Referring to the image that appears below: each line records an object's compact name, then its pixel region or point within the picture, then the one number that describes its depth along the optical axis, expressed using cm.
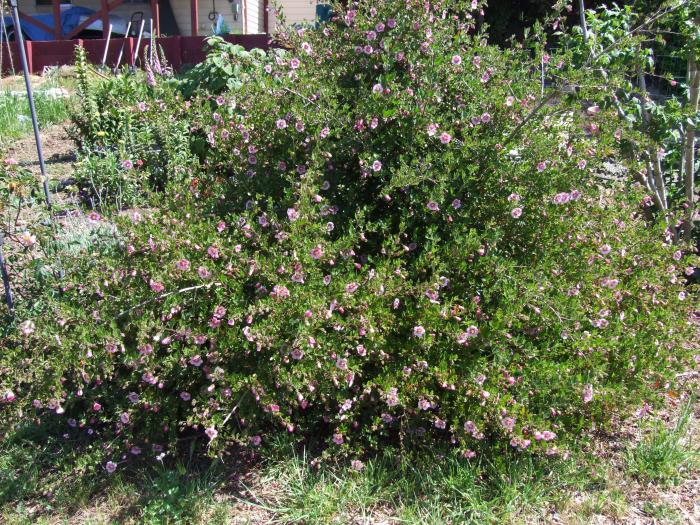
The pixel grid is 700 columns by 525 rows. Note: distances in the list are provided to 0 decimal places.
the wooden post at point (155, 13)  1454
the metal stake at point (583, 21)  374
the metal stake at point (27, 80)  324
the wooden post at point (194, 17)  1485
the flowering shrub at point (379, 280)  228
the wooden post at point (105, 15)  1450
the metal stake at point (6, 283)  280
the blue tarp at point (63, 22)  1587
